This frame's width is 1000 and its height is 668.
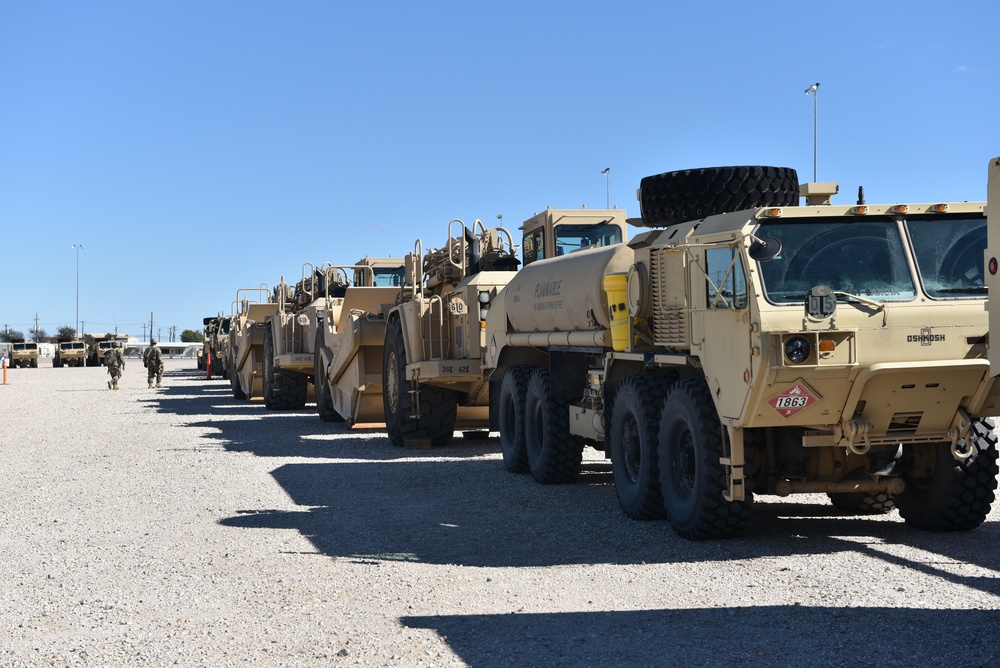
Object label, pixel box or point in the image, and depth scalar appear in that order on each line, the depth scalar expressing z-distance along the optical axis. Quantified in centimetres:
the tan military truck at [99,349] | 7550
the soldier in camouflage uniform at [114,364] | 3819
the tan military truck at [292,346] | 2425
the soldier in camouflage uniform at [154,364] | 3966
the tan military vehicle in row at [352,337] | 1872
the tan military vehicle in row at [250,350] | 2956
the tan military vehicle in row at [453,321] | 1427
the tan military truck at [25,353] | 7456
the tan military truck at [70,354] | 7494
